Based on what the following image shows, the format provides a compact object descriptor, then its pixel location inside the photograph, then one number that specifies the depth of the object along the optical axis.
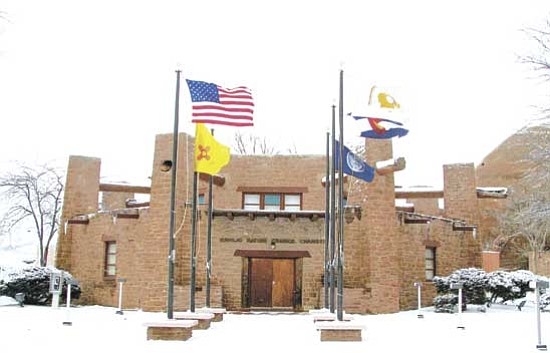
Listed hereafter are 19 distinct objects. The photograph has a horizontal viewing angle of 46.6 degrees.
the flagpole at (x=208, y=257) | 18.42
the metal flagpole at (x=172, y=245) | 13.43
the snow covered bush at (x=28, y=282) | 22.98
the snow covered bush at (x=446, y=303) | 22.22
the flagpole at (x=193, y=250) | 15.34
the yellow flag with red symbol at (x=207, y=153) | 15.37
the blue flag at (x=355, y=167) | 16.50
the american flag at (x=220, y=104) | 14.82
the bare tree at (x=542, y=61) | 15.40
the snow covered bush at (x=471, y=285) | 22.25
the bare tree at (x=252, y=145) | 54.94
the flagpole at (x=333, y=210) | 15.84
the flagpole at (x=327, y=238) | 17.77
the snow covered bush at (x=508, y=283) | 22.28
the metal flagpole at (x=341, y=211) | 13.72
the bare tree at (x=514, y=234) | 35.66
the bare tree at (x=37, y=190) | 33.94
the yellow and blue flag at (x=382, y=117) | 15.14
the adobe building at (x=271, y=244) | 23.03
